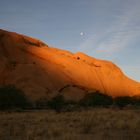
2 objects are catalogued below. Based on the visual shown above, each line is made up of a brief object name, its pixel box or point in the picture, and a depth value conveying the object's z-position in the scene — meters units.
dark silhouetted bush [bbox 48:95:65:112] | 22.73
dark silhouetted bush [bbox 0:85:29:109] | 21.06
